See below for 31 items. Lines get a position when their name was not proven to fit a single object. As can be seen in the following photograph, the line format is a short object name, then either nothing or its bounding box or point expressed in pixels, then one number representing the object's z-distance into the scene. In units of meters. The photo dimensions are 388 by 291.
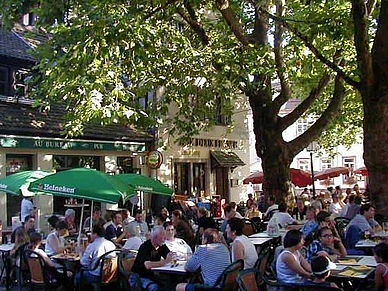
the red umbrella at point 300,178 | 23.12
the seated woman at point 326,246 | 8.36
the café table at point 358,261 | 8.24
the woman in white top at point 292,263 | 7.16
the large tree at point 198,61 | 11.08
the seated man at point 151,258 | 8.30
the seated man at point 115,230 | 11.52
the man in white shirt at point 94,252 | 8.88
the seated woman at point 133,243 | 9.94
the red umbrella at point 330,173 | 27.39
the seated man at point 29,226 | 11.41
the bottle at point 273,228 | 12.40
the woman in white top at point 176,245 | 8.99
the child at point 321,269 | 6.44
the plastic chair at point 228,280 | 7.44
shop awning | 26.34
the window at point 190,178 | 24.48
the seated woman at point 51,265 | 9.07
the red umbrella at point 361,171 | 29.47
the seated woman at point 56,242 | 10.16
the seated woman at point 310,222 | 10.82
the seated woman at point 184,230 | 11.62
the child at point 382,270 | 6.55
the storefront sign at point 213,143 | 25.48
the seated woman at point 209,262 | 7.61
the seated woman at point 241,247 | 8.21
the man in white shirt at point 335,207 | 17.68
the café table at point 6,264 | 10.73
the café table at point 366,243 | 10.11
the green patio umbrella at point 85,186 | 9.88
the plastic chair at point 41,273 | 9.02
